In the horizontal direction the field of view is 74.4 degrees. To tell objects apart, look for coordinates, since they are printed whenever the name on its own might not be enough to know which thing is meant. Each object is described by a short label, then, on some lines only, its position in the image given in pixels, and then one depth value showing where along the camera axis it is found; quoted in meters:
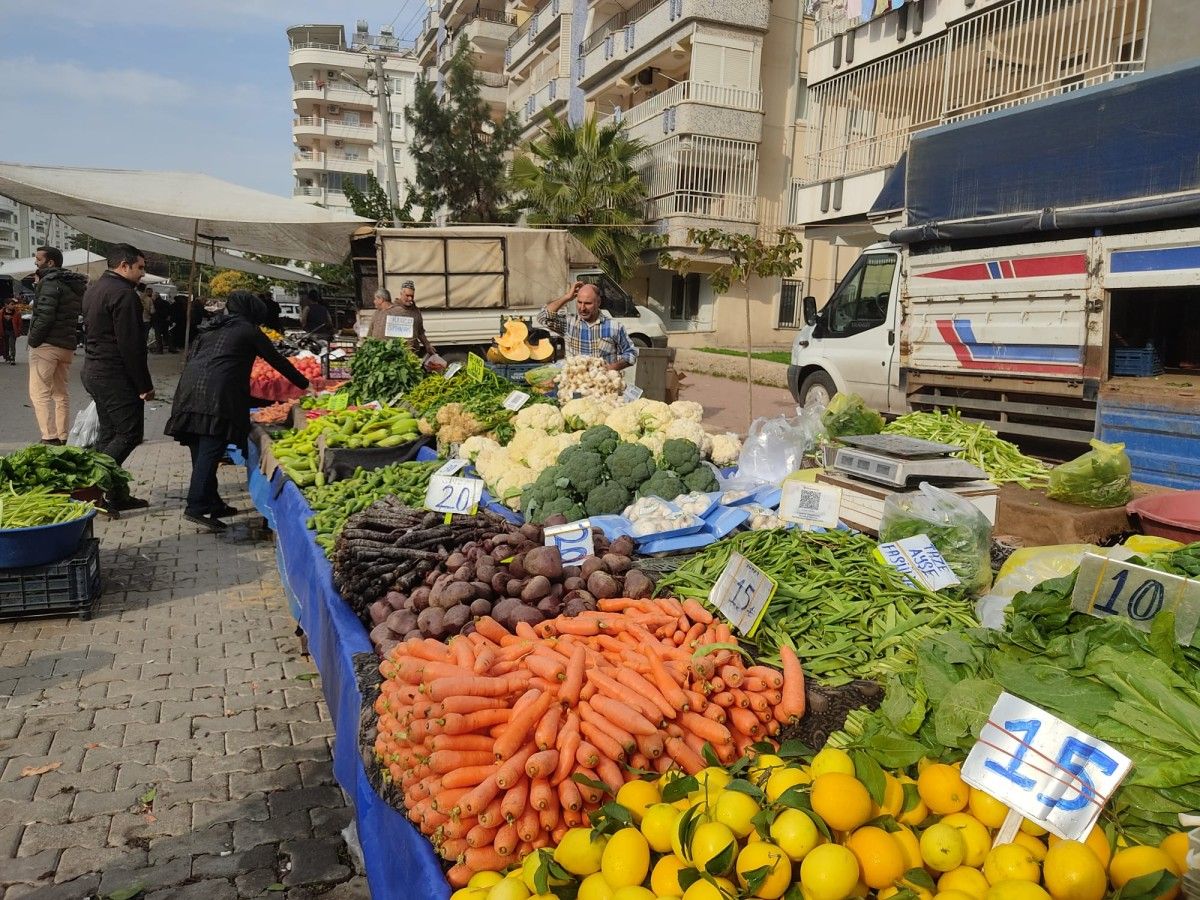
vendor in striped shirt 7.63
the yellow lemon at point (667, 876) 1.68
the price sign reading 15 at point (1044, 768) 1.61
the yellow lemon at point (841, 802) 1.69
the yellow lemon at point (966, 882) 1.59
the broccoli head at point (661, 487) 4.38
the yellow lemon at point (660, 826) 1.79
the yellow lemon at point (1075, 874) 1.51
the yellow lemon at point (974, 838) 1.70
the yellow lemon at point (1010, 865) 1.59
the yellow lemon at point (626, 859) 1.71
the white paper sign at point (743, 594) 2.73
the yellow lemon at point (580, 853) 1.80
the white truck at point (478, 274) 14.30
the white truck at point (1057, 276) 6.09
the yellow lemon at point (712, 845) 1.60
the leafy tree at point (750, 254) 11.01
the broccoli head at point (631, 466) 4.46
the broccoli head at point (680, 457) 4.71
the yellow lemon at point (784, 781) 1.86
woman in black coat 6.84
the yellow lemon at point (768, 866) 1.57
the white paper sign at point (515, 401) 6.35
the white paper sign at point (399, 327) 9.52
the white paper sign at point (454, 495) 4.13
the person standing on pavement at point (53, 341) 7.84
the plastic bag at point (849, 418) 5.79
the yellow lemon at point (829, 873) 1.53
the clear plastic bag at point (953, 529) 3.34
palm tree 24.80
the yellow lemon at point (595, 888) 1.70
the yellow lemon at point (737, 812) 1.74
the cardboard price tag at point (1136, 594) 2.13
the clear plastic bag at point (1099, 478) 4.35
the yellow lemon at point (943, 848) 1.67
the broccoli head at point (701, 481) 4.59
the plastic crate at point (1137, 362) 7.17
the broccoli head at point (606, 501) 4.26
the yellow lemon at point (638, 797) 1.96
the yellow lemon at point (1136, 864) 1.53
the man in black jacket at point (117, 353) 6.89
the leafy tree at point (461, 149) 31.78
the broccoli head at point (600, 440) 4.72
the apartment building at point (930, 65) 12.81
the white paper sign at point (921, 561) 3.13
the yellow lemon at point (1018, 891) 1.47
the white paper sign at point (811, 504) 3.90
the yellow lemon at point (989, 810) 1.76
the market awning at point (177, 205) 11.12
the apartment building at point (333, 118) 68.12
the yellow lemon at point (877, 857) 1.62
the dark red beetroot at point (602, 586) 3.12
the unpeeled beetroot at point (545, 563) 3.15
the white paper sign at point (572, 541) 3.46
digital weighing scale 3.79
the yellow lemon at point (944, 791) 1.83
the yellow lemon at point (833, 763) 1.88
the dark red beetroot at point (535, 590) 3.00
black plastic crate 4.91
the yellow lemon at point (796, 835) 1.61
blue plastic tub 4.77
